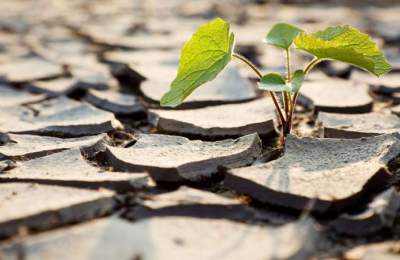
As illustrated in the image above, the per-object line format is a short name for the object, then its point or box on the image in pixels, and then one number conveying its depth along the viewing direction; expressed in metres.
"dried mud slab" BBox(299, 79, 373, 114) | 0.43
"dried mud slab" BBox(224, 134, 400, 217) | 0.31
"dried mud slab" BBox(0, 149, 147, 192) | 0.32
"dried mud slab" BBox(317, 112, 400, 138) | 0.38
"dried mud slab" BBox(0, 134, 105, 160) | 0.36
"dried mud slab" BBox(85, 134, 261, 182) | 0.33
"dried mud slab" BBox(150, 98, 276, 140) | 0.39
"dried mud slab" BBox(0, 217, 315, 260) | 0.27
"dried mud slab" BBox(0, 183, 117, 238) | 0.29
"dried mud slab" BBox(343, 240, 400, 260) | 0.28
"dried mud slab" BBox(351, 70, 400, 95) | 0.48
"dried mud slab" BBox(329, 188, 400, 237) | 0.30
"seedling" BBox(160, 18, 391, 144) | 0.35
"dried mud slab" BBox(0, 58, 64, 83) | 0.53
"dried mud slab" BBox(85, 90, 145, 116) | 0.45
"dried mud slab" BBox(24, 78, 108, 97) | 0.49
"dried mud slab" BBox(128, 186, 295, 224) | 0.30
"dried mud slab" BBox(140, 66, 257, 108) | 0.45
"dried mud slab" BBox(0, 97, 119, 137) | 0.41
